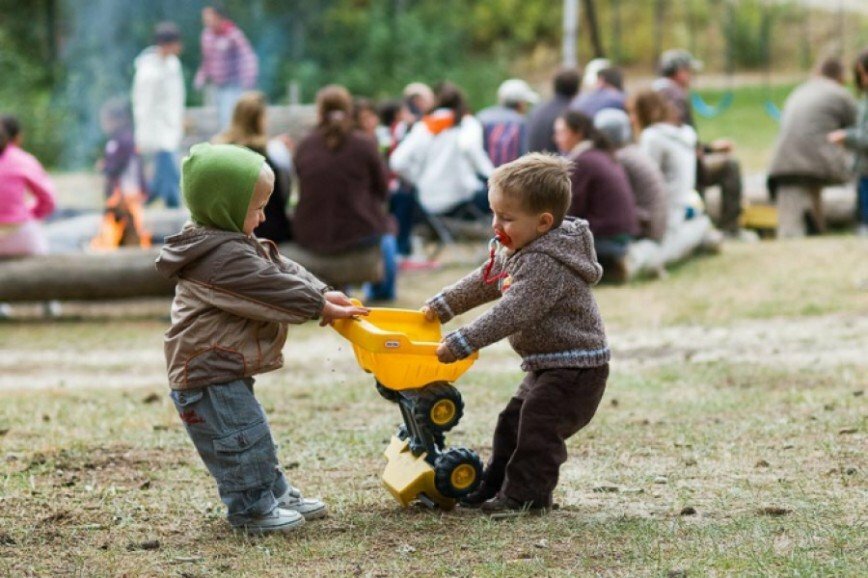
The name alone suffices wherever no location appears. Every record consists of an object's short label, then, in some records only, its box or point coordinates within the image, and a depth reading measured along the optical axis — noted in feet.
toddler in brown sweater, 16.11
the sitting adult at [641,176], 40.68
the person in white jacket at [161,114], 52.90
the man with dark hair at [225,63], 57.26
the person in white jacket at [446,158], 43.62
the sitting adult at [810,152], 47.29
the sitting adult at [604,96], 44.21
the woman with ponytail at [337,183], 37.29
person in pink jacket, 37.24
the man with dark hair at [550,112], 44.93
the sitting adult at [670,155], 42.16
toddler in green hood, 15.74
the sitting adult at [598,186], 37.99
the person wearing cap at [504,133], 47.06
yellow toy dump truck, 16.08
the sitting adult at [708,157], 46.60
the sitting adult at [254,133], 36.11
